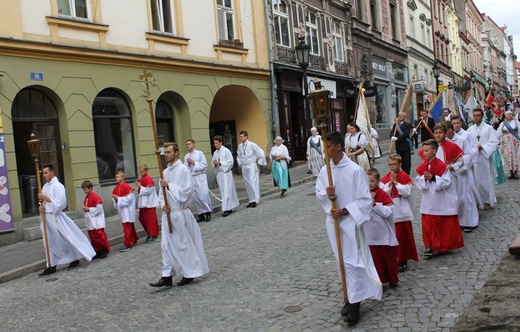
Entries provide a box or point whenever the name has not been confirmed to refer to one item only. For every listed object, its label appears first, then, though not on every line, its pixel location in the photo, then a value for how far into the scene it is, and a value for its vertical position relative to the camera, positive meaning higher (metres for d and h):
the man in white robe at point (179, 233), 6.87 -1.03
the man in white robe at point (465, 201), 7.86 -1.06
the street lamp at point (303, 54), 17.69 +2.94
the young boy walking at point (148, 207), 10.38 -0.96
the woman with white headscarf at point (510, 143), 12.81 -0.42
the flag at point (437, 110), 17.25 +0.70
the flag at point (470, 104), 18.97 +0.89
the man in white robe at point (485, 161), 9.55 -0.62
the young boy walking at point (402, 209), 6.38 -0.90
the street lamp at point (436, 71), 29.78 +3.34
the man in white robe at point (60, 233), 8.91 -1.15
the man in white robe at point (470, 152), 8.27 -0.37
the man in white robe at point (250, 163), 13.68 -0.41
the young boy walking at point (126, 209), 10.05 -0.96
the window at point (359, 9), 30.47 +7.35
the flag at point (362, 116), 15.88 +0.66
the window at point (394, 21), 35.91 +7.65
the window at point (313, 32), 24.34 +5.05
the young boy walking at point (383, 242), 5.59 -1.09
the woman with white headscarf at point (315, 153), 17.05 -0.35
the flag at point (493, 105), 16.98 +0.70
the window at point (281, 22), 21.48 +4.99
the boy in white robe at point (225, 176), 12.86 -0.64
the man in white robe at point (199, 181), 12.23 -0.66
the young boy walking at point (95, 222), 9.48 -1.07
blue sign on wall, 12.11 +2.03
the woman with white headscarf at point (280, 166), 14.86 -0.57
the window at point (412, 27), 39.84 +7.89
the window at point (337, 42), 26.97 +4.97
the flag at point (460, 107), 18.95 +0.78
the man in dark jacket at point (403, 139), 13.05 -0.10
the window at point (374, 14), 32.78 +7.54
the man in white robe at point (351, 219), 4.87 -0.74
